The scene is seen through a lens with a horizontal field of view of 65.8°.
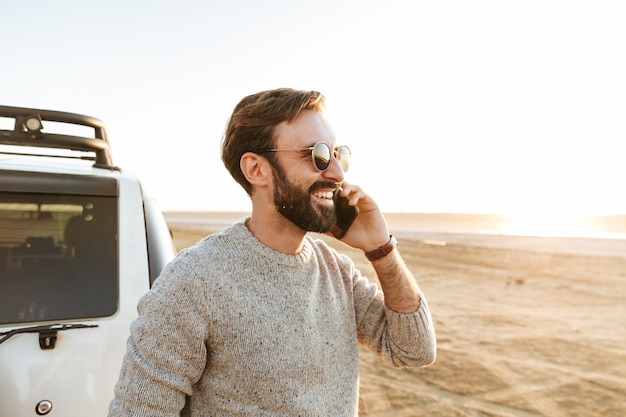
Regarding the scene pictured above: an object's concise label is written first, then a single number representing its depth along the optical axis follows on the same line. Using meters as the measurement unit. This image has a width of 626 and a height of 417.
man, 1.44
